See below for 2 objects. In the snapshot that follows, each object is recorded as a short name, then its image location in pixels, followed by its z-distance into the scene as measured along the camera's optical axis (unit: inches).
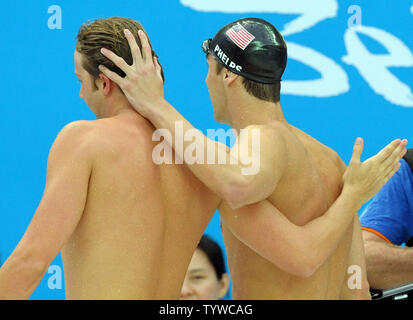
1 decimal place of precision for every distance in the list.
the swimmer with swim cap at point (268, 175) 158.9
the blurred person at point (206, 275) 261.5
